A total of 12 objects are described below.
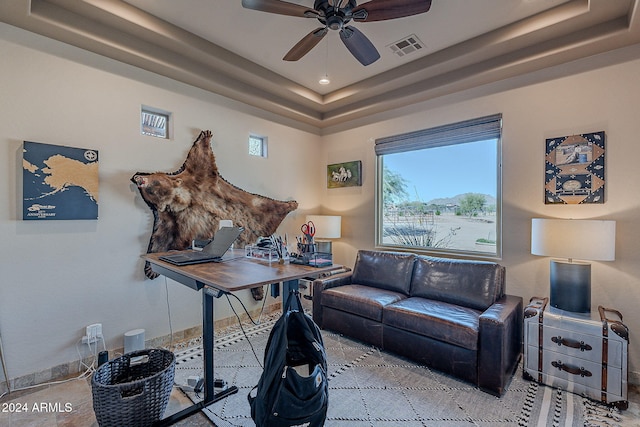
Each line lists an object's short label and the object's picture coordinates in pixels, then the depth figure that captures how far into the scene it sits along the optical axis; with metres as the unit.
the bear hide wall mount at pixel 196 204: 2.85
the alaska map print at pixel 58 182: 2.22
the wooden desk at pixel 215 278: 1.59
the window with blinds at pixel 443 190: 3.14
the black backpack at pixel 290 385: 1.47
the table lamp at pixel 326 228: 3.97
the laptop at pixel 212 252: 2.08
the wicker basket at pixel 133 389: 1.65
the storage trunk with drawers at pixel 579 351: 2.01
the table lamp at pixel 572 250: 2.16
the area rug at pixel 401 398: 1.90
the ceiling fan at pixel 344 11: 1.86
